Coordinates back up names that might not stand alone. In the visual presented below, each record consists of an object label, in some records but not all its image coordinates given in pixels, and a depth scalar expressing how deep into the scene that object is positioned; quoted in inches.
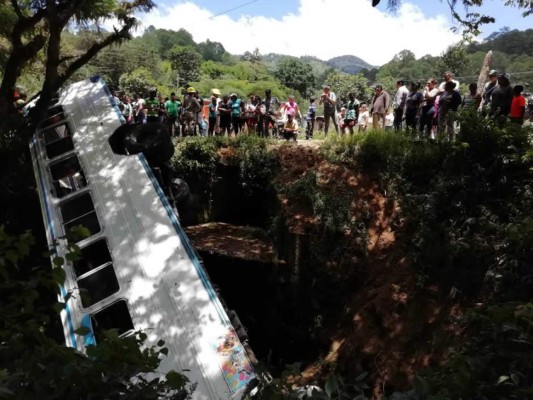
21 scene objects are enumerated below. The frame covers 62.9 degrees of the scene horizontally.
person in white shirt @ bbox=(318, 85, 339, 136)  441.3
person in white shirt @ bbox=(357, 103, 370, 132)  489.4
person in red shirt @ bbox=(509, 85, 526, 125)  280.5
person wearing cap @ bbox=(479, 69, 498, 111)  307.6
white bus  158.4
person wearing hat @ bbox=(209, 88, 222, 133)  461.1
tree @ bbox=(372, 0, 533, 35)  269.7
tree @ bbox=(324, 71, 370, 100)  2245.3
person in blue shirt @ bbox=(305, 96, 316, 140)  510.1
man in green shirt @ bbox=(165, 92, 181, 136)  468.1
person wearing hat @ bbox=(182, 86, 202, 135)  474.9
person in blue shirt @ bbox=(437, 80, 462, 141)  323.0
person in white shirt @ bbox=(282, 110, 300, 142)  462.0
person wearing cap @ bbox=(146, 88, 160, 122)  428.8
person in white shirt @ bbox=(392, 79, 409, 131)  394.3
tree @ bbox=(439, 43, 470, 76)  2409.7
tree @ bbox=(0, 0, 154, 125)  309.1
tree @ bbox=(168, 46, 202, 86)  3070.9
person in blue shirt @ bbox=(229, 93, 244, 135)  456.8
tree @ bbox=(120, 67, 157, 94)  1887.9
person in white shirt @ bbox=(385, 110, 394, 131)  497.7
